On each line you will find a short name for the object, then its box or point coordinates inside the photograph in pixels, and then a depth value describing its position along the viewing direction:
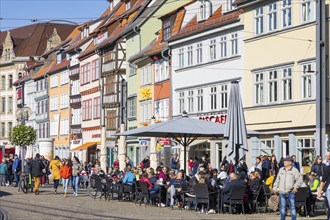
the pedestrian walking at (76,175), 37.44
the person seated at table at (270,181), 27.47
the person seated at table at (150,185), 30.34
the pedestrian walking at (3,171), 49.67
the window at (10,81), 125.00
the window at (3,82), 126.46
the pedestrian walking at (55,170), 38.28
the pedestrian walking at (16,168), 47.69
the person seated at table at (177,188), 28.77
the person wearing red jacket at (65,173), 37.16
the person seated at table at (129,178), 32.75
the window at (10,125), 125.79
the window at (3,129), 126.22
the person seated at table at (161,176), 30.89
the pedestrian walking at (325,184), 20.19
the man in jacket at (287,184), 20.97
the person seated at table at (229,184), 26.02
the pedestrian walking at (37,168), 37.85
